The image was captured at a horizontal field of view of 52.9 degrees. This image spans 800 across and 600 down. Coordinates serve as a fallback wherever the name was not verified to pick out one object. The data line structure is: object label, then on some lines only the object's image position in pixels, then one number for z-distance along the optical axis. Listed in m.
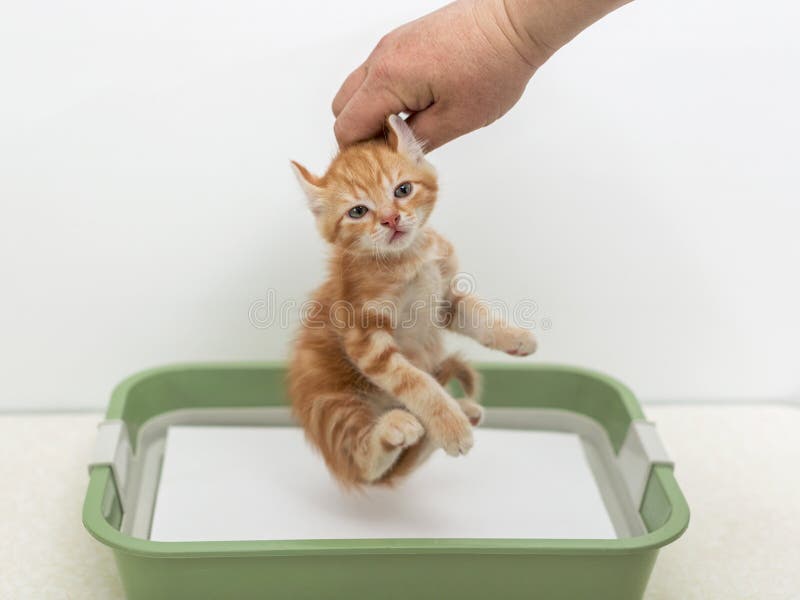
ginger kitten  0.90
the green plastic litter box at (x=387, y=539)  0.98
